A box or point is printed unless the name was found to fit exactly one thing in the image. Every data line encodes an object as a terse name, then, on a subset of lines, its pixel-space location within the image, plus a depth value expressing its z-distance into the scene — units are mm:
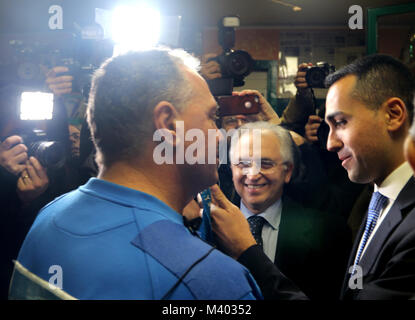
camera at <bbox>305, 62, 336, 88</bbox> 1287
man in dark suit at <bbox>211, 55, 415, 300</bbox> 801
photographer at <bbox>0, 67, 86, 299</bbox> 1196
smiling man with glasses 1136
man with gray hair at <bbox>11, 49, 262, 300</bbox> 556
